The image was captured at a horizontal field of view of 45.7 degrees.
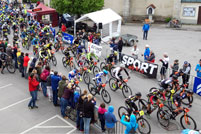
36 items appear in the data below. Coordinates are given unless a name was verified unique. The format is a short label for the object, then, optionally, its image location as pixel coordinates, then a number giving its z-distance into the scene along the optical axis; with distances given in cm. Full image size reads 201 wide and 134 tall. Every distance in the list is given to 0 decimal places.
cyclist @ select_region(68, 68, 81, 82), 1180
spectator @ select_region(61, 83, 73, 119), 971
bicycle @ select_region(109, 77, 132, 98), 1200
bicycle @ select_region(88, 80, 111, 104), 1151
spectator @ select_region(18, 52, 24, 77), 1453
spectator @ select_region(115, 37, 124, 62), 1723
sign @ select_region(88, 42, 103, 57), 1733
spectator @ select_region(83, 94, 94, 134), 868
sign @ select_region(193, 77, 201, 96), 1203
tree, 2517
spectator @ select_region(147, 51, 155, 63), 1467
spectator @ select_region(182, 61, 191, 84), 1244
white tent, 2288
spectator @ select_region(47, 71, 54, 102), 1117
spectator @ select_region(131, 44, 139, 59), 1591
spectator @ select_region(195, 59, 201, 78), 1263
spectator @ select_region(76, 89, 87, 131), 895
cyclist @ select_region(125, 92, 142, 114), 940
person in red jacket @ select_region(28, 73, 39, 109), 1060
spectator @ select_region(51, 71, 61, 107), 1070
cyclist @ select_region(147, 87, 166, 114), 969
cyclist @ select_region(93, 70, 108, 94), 1154
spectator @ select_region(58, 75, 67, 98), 1023
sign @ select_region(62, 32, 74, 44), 2120
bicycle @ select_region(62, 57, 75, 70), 1544
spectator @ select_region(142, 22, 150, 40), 2344
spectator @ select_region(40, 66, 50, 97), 1173
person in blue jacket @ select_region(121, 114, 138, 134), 780
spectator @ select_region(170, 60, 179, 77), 1299
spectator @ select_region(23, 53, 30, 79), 1402
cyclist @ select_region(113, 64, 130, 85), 1194
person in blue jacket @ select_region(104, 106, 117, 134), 819
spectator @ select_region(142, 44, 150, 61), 1553
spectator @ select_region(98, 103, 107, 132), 855
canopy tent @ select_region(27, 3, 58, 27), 2841
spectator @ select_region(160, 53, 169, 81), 1367
